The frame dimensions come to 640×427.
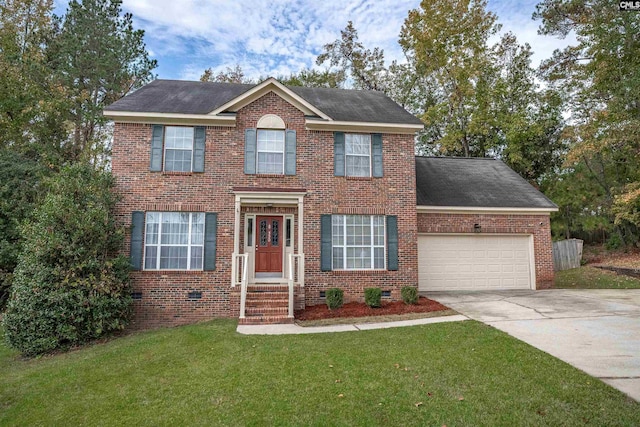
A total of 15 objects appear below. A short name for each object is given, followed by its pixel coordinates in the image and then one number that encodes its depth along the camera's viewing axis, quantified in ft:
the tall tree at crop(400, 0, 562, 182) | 69.62
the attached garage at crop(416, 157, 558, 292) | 39.04
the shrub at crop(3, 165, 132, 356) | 25.43
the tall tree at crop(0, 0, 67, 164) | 52.60
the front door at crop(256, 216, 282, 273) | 35.01
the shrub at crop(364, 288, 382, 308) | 31.89
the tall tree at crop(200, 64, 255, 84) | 74.84
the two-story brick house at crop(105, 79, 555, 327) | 32.30
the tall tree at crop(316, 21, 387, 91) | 79.92
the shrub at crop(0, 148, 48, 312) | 39.78
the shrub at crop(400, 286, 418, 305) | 32.53
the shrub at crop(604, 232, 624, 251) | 63.82
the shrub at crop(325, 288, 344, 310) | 31.76
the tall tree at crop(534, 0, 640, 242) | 50.55
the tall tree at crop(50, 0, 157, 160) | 55.26
